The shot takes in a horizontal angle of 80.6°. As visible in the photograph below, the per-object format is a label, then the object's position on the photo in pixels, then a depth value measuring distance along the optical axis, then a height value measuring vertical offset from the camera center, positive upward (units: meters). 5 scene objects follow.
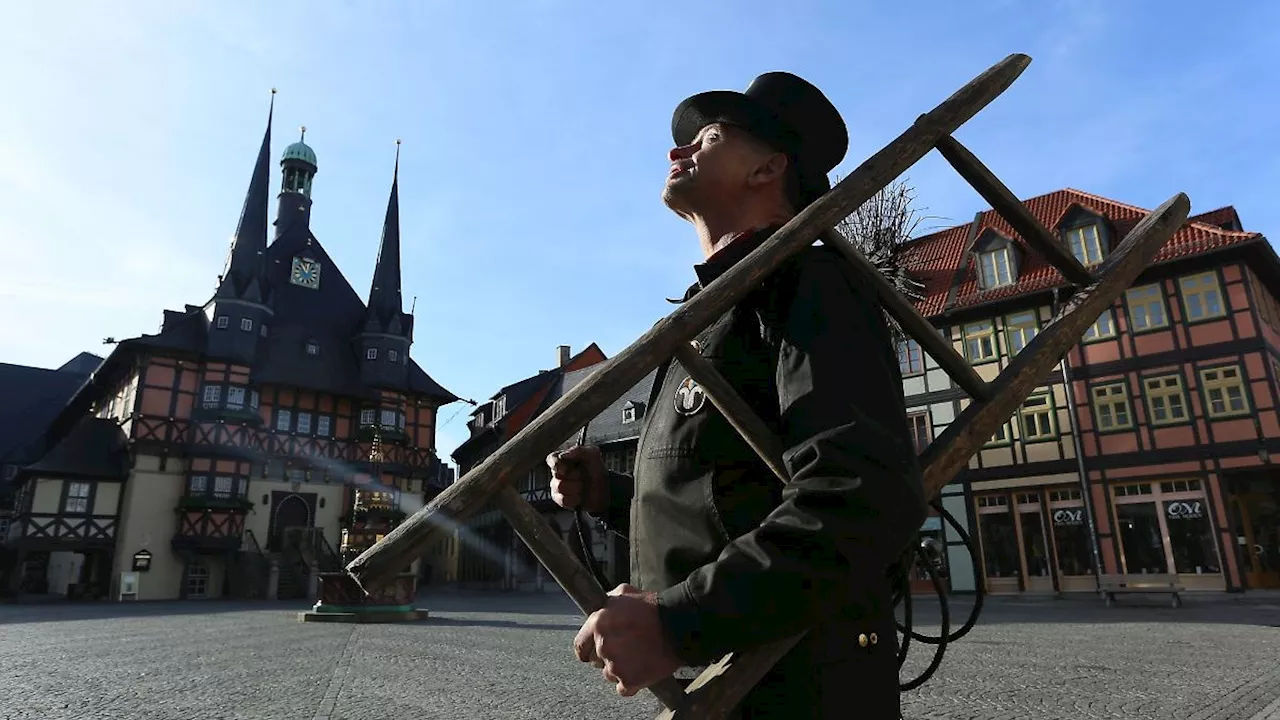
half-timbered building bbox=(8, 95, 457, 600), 25.36 +4.85
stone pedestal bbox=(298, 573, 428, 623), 14.67 -0.64
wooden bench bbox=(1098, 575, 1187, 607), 14.35 -0.56
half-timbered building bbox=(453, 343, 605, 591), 34.91 +3.41
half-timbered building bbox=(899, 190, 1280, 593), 17.73 +3.31
